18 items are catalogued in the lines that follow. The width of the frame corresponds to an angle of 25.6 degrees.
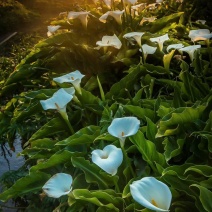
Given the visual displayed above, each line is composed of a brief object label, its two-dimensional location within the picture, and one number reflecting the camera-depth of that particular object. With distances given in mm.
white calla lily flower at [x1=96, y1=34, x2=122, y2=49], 2459
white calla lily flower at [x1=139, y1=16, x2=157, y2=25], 3012
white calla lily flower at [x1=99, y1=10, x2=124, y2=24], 2670
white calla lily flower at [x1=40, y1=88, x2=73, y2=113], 1802
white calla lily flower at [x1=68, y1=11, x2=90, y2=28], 2758
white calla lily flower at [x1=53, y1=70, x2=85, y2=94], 2039
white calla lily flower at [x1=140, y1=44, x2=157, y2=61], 2363
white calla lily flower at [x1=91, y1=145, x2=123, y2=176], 1332
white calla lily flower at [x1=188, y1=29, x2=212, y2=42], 2363
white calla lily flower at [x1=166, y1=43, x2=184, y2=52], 2264
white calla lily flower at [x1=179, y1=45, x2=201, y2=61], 2201
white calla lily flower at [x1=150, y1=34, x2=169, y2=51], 2395
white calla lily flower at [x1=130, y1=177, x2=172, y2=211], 1103
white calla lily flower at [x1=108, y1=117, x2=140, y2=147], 1409
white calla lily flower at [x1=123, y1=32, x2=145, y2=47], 2365
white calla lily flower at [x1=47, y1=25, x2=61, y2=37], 2963
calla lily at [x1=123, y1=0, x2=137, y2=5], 2719
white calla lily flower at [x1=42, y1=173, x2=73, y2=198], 1347
